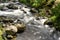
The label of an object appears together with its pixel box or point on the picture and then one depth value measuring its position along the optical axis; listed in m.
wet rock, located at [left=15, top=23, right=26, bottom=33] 5.19
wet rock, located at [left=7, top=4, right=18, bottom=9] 8.50
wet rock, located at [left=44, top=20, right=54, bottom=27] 5.89
